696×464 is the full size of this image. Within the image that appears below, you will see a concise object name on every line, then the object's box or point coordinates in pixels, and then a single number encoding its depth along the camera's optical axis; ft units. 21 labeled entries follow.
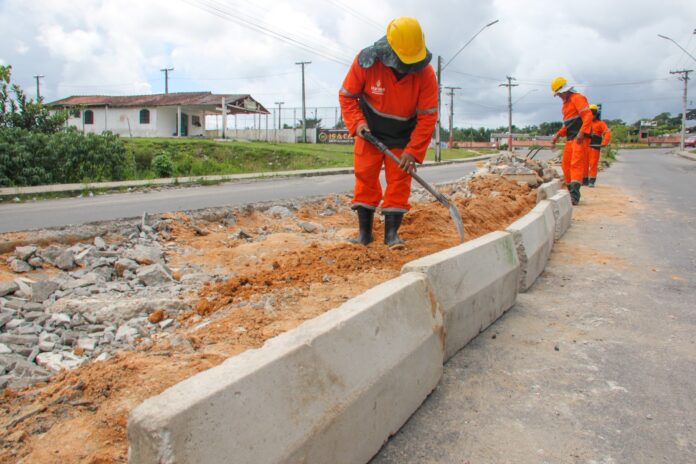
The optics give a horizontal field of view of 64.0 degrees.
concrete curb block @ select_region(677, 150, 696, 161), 110.97
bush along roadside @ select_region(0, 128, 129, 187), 40.24
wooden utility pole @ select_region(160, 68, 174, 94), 188.34
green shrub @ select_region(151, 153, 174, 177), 55.66
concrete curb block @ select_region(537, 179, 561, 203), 26.63
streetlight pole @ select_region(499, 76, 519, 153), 176.24
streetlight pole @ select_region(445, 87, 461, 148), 185.57
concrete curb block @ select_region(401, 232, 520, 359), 10.13
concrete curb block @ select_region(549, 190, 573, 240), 22.16
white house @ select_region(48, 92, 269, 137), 125.70
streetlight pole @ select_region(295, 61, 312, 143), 149.48
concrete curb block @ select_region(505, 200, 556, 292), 14.61
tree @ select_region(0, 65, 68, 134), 45.73
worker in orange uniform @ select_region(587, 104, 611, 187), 41.73
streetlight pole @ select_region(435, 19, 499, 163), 96.71
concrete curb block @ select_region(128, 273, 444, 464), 5.00
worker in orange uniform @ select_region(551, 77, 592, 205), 31.04
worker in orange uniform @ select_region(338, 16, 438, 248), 15.40
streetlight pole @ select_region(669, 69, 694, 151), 159.47
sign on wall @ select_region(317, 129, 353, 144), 151.53
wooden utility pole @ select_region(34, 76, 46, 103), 187.91
